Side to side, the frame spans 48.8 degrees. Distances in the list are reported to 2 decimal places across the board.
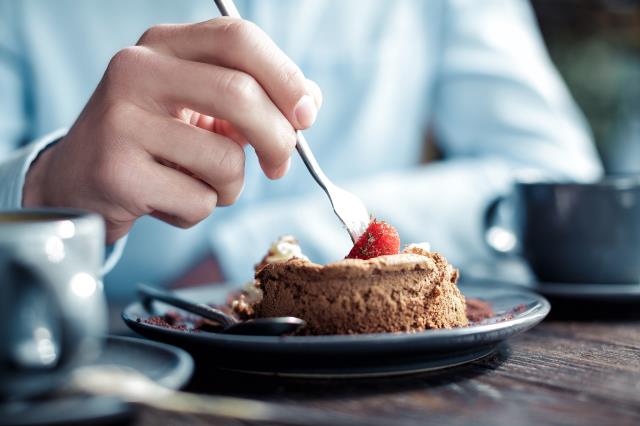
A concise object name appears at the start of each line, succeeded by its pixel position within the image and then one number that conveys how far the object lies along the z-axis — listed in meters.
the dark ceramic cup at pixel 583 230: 0.91
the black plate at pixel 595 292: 0.83
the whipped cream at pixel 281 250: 0.77
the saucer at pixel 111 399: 0.35
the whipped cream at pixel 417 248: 0.65
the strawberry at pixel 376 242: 0.65
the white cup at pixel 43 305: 0.37
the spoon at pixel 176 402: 0.38
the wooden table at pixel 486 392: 0.43
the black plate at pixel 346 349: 0.48
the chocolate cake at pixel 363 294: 0.57
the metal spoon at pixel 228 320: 0.55
